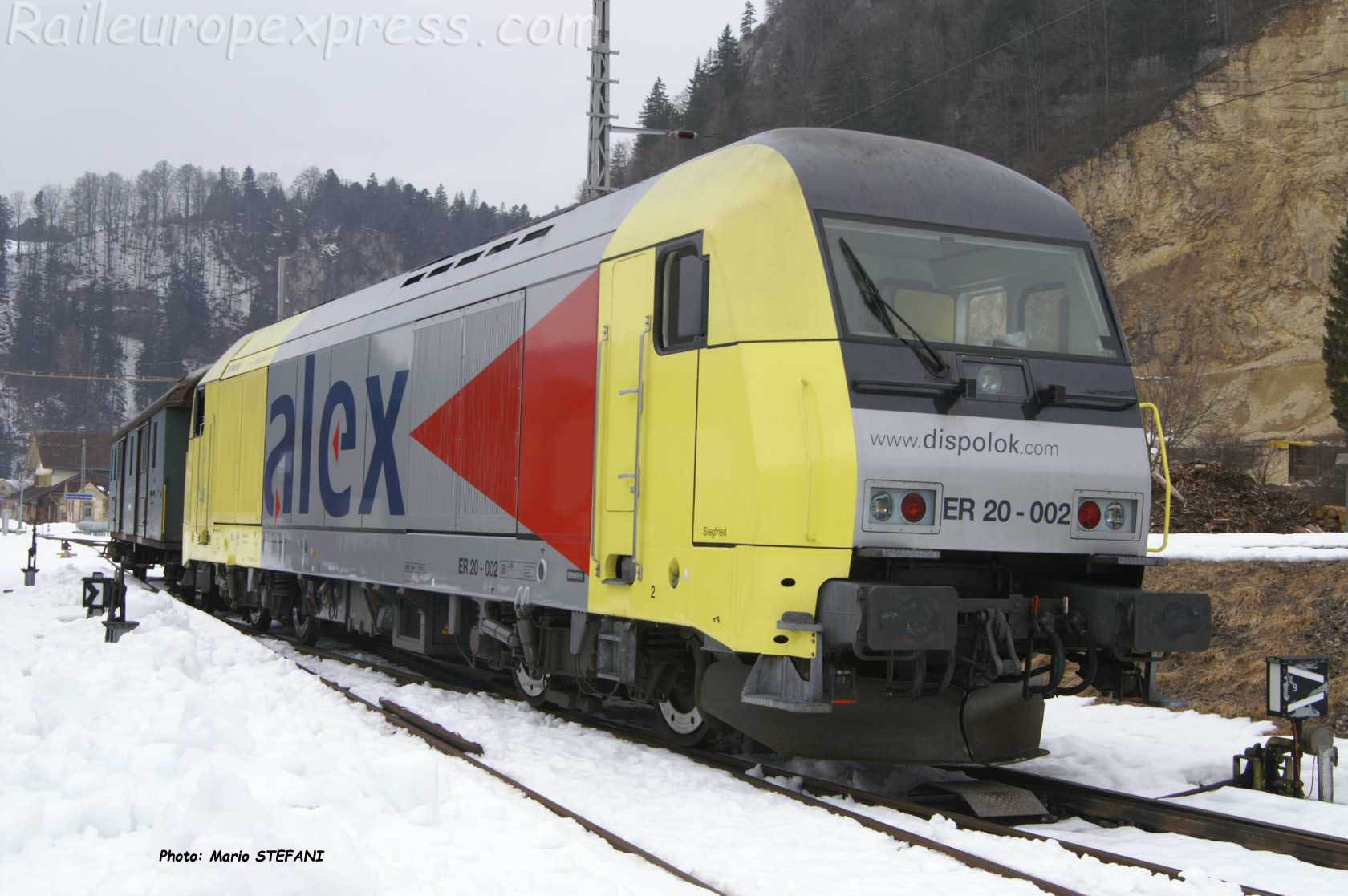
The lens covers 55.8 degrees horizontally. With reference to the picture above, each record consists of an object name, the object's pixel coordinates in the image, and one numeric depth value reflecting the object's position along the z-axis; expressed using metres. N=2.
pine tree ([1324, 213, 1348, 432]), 34.00
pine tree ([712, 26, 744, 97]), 65.88
